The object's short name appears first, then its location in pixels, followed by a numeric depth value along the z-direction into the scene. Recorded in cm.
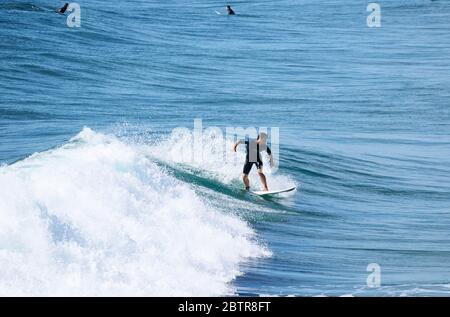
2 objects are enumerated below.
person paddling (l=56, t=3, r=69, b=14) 4395
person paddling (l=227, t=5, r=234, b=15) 5603
